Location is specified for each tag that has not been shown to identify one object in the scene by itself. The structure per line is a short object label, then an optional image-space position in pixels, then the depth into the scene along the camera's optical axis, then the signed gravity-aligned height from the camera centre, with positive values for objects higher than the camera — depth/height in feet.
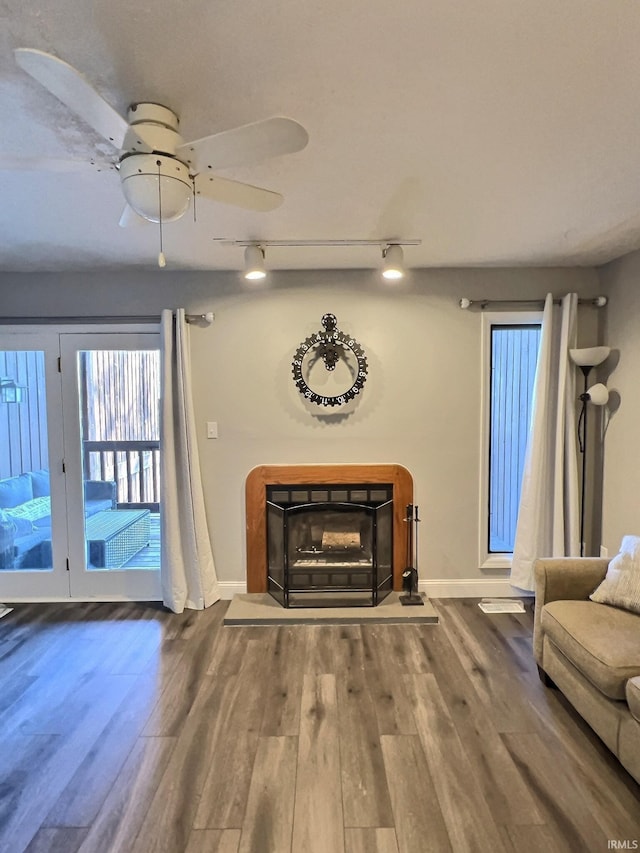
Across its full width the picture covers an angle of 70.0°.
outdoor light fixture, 11.16 +0.40
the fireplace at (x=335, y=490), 11.23 -2.14
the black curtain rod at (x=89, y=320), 11.05 +2.11
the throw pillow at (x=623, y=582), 7.22 -2.90
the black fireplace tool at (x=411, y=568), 10.90 -4.03
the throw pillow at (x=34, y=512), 11.45 -2.63
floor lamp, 10.12 +0.88
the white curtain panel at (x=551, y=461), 10.66 -1.36
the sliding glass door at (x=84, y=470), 11.21 -1.58
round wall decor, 11.04 +0.97
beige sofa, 5.89 -3.52
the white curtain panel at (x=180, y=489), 10.80 -1.98
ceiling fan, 4.05 +2.49
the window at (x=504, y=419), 11.46 -0.40
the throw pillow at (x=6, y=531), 11.44 -3.10
